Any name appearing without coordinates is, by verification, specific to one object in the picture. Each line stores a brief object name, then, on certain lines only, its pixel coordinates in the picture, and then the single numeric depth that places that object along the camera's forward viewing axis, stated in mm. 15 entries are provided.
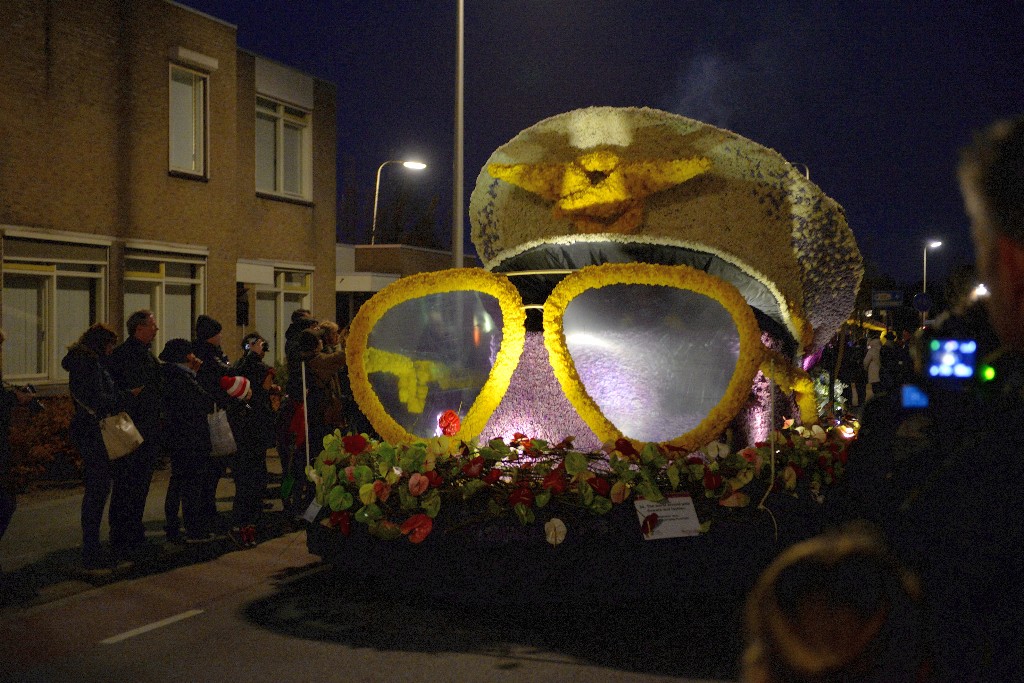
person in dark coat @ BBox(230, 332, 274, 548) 8852
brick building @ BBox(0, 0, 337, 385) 14758
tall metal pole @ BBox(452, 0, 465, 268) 12602
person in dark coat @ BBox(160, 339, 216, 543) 8422
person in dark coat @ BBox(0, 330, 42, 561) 6996
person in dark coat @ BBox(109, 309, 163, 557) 7926
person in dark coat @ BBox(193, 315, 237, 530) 8711
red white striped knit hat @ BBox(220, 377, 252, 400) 8602
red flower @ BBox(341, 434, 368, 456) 6277
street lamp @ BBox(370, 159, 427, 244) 24038
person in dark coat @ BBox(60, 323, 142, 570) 7551
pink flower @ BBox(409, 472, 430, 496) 5762
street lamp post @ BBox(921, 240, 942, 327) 58428
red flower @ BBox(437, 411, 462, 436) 6547
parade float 5637
